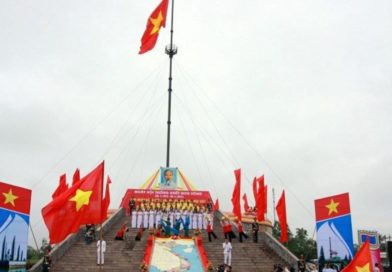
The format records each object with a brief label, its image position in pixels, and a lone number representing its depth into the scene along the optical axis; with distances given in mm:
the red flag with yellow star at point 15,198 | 15133
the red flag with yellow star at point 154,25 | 31516
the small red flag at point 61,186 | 26359
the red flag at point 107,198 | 22716
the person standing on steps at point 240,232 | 23688
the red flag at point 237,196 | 25672
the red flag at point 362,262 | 11422
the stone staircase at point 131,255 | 19109
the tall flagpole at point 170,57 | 37250
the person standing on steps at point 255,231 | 23812
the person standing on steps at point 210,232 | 23469
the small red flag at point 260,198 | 25172
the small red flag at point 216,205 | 32803
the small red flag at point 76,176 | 27634
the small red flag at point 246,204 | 33328
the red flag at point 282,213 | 22750
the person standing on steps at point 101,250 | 17611
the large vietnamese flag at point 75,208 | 12305
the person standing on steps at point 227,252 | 19453
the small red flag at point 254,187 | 26162
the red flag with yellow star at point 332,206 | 15945
